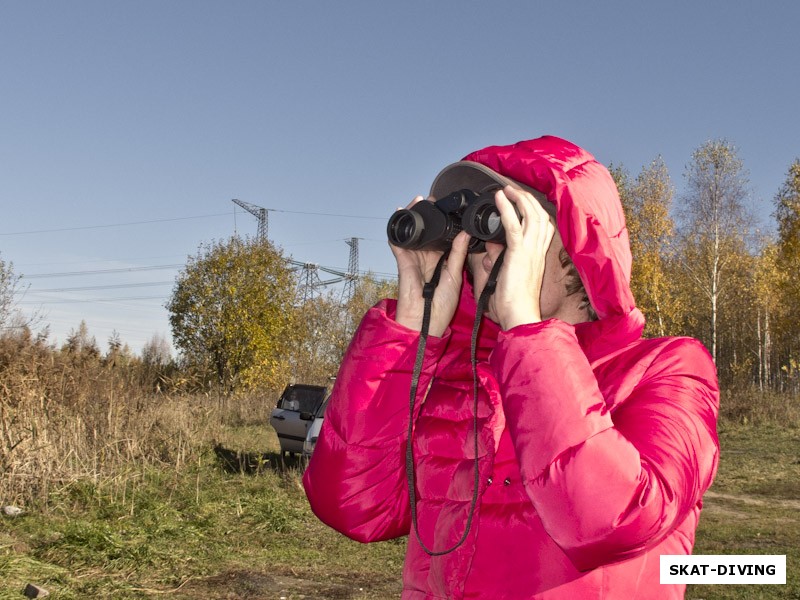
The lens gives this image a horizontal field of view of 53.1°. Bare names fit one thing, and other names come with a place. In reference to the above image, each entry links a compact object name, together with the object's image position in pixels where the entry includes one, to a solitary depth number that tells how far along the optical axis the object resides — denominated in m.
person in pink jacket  1.25
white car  13.14
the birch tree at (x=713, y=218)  27.23
